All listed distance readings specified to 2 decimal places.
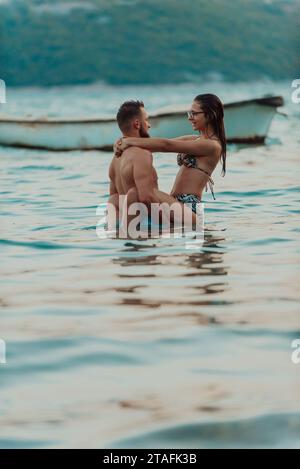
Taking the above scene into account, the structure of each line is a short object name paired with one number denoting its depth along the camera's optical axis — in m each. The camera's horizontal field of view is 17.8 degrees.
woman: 10.08
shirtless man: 10.00
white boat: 24.58
